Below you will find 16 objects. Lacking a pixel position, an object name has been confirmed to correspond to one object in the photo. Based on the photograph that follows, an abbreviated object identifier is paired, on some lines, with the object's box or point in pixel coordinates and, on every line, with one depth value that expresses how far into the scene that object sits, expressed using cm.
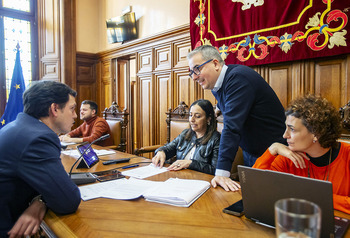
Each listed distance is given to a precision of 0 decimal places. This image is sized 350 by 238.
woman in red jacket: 110
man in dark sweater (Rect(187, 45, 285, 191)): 142
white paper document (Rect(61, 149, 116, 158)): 225
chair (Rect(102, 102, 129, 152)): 323
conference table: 85
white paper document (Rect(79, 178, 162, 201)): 119
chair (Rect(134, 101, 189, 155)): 273
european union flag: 442
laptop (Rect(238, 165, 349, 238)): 70
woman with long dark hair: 194
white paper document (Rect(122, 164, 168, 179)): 155
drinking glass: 45
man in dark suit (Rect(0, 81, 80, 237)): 100
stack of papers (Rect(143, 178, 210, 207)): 110
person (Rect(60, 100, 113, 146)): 303
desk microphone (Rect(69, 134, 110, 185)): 142
